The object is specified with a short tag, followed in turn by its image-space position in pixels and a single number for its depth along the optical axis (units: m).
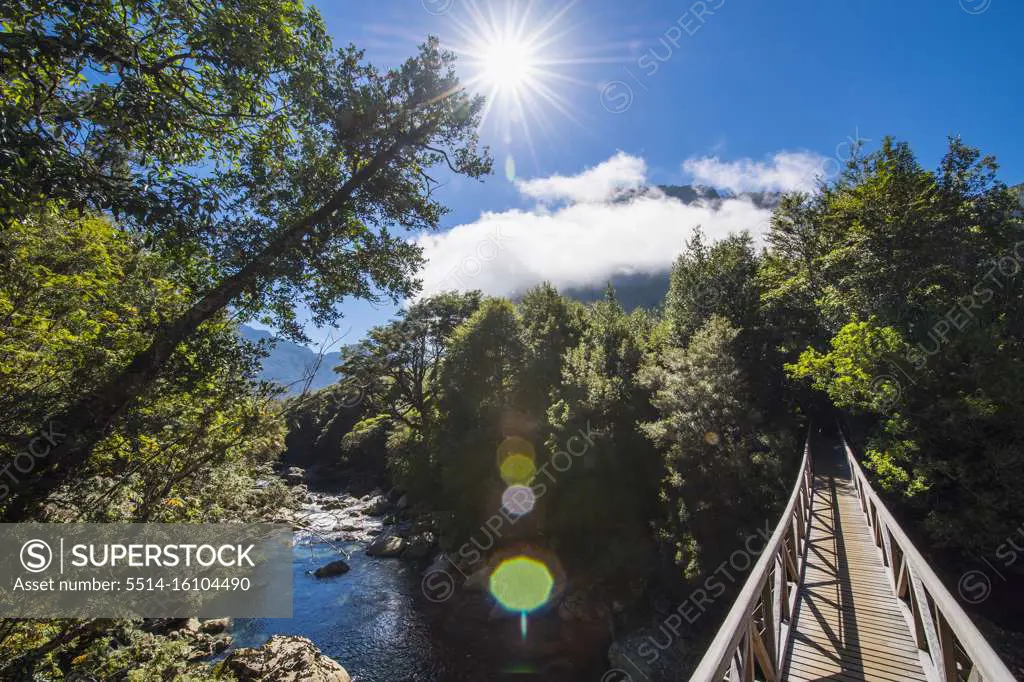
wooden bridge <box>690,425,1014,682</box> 4.04
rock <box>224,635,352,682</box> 11.65
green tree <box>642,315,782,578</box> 15.91
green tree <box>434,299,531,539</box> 24.39
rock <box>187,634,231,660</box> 14.05
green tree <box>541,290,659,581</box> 19.80
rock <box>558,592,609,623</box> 18.50
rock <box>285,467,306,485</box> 47.18
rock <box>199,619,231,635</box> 16.77
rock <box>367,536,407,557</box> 26.00
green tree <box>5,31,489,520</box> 6.16
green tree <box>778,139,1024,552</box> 12.55
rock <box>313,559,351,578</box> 22.48
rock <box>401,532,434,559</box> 25.70
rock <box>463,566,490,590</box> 21.31
